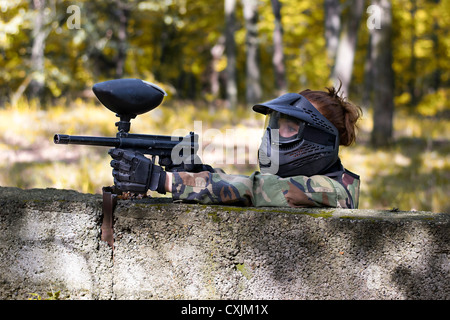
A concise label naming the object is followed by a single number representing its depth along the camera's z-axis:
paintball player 2.57
